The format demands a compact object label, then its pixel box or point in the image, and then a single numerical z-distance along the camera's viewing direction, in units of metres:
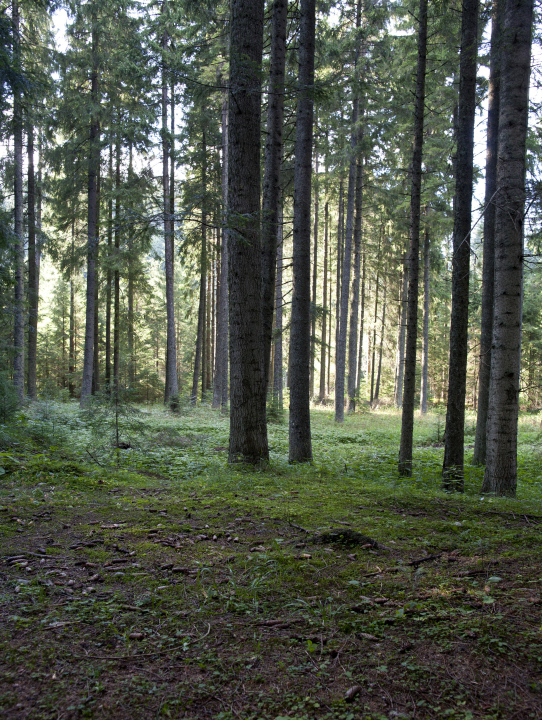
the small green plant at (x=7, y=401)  8.86
